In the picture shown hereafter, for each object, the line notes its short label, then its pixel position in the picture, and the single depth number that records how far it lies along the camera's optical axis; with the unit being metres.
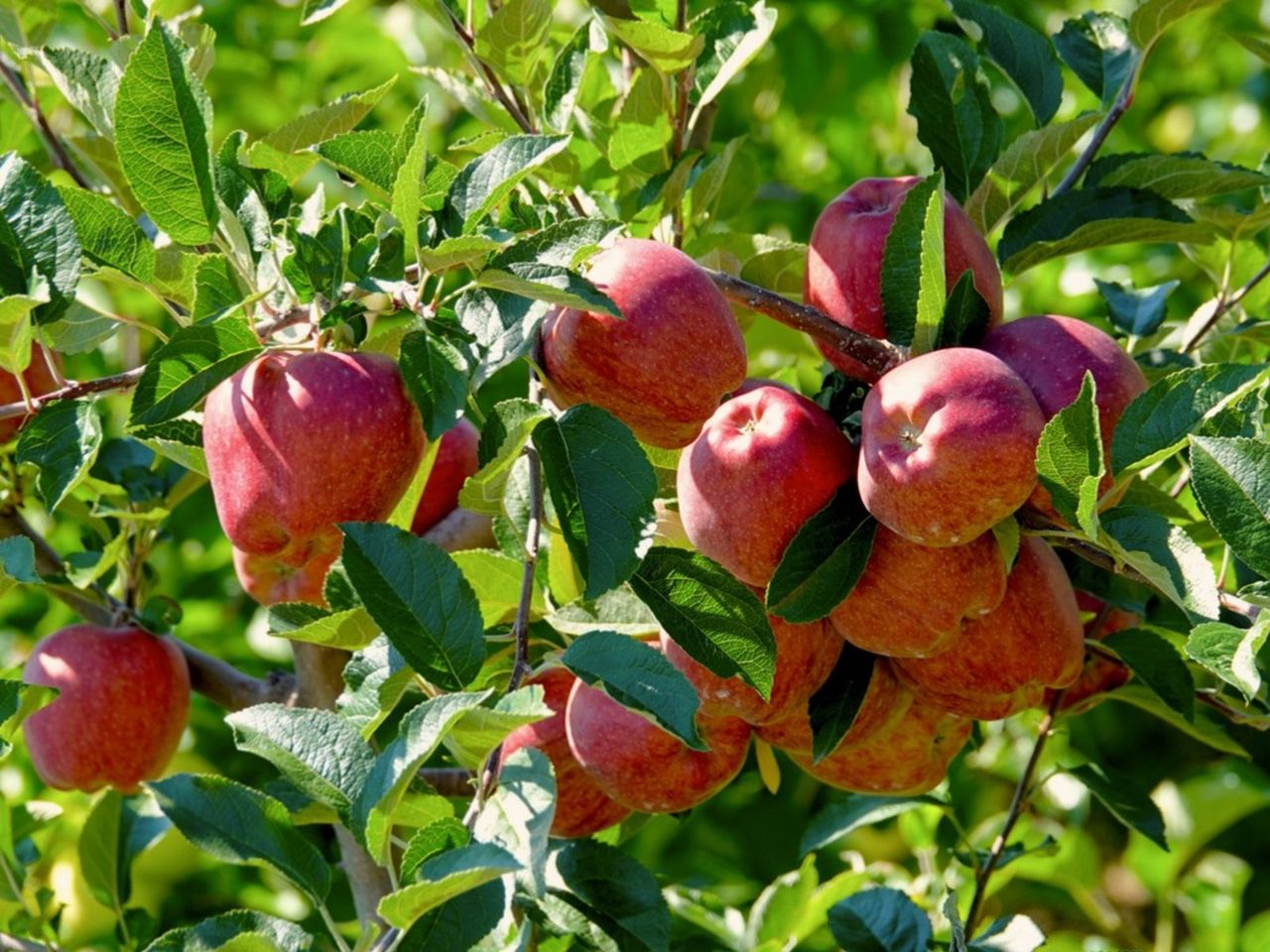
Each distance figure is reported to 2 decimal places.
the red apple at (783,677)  2.65
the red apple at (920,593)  2.61
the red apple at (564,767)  2.73
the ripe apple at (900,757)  2.72
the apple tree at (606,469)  2.56
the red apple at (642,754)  2.69
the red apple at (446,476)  2.88
